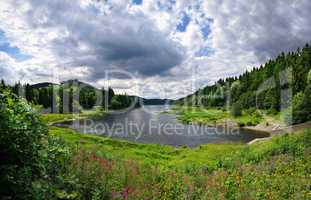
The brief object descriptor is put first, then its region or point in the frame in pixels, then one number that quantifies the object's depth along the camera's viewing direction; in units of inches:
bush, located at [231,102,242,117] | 2639.5
